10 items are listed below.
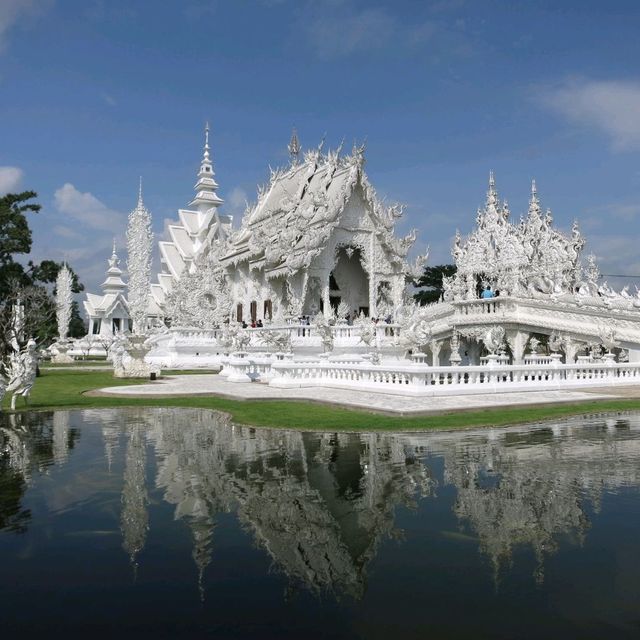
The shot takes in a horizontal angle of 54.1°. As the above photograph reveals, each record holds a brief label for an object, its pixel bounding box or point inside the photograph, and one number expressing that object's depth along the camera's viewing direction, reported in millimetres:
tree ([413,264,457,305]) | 59750
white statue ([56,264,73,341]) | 59125
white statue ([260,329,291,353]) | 23250
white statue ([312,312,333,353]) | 22170
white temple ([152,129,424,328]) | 30875
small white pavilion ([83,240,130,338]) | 60344
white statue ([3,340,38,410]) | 13055
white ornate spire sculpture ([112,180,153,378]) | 36791
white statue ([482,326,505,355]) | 25283
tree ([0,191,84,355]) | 37656
